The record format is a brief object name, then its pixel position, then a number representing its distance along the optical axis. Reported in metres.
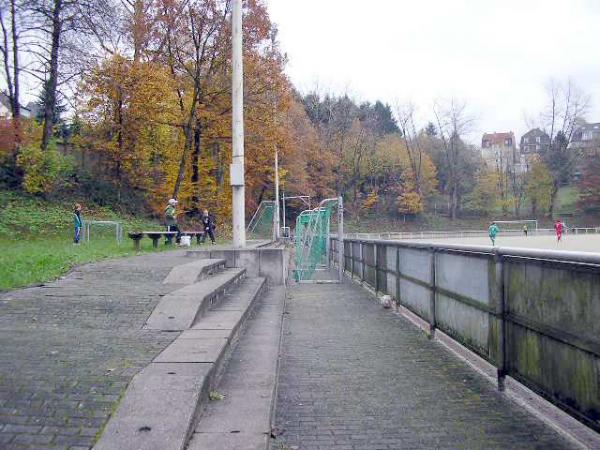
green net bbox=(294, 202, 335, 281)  17.22
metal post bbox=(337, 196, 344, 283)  15.95
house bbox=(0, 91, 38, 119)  34.24
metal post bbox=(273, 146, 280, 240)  33.59
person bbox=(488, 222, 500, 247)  39.94
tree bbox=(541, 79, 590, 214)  76.81
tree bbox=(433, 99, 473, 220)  77.44
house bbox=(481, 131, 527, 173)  86.50
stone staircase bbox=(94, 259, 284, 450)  3.44
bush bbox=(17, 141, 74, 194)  28.52
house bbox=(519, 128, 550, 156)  79.25
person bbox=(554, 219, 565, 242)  43.19
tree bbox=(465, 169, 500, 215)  79.62
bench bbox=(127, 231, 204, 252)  17.04
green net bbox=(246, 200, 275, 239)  34.94
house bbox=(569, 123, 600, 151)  75.00
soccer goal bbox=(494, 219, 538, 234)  72.50
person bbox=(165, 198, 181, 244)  19.73
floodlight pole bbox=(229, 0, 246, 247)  14.00
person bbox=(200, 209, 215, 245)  25.04
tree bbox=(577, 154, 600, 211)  70.88
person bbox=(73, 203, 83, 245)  21.02
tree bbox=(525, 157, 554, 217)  76.56
